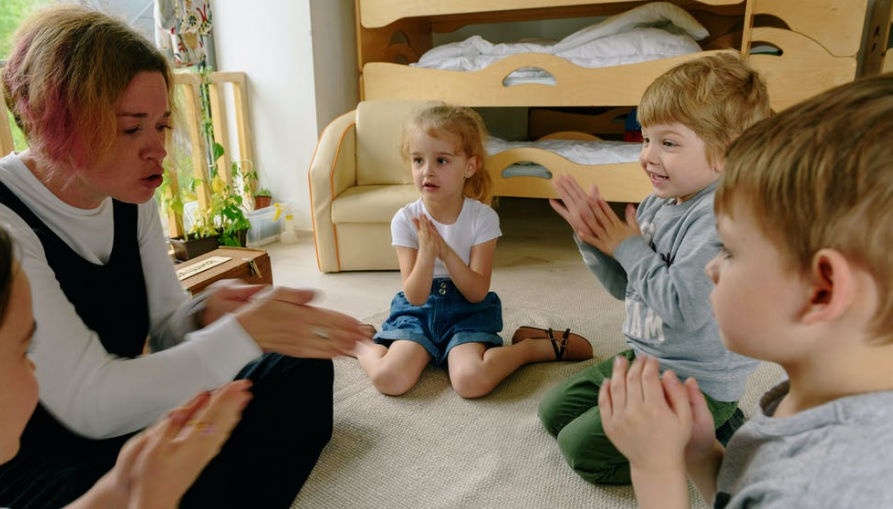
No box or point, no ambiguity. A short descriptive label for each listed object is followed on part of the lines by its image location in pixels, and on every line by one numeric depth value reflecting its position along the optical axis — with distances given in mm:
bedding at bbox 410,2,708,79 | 2336
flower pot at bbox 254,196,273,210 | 2908
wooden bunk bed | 2207
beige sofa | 2348
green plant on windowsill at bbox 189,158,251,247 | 2344
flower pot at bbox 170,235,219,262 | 2217
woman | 745
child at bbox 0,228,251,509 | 485
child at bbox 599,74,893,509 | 408
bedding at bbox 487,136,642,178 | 2439
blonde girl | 1462
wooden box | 1631
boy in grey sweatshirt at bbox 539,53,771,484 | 960
